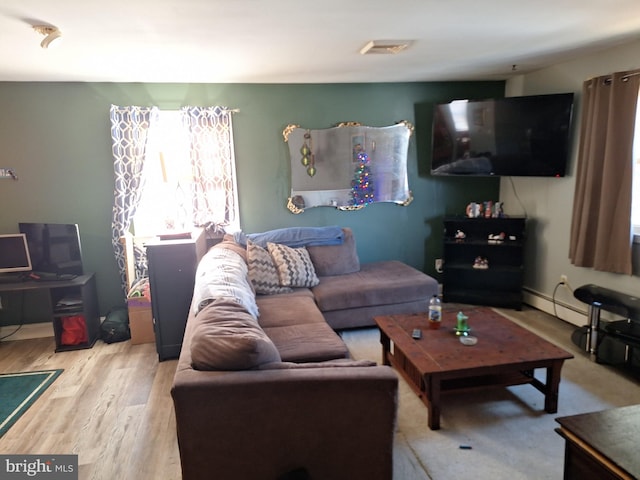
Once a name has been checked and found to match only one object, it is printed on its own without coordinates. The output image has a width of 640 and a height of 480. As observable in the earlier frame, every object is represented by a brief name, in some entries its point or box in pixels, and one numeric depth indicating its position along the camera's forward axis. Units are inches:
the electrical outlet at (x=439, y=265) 182.1
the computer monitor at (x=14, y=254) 139.4
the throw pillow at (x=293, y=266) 142.8
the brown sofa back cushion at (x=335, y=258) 156.6
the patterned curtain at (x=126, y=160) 148.5
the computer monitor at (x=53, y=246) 140.3
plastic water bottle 109.3
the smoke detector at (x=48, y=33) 88.5
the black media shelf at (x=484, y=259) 163.6
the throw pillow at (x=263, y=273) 138.1
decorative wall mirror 166.6
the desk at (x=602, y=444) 53.2
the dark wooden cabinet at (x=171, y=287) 126.3
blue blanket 153.3
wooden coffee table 90.2
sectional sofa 62.8
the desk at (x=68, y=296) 135.1
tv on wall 145.3
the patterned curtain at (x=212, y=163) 154.1
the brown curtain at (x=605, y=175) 121.9
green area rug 102.1
